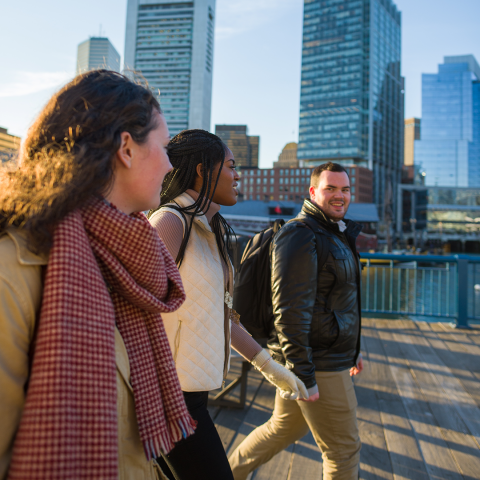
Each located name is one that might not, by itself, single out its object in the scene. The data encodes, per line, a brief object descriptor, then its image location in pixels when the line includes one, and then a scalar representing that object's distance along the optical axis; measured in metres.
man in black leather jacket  2.01
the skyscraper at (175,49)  114.12
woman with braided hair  1.43
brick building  115.19
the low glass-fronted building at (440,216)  92.38
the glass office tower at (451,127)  124.75
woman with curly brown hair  0.77
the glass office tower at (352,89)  125.25
